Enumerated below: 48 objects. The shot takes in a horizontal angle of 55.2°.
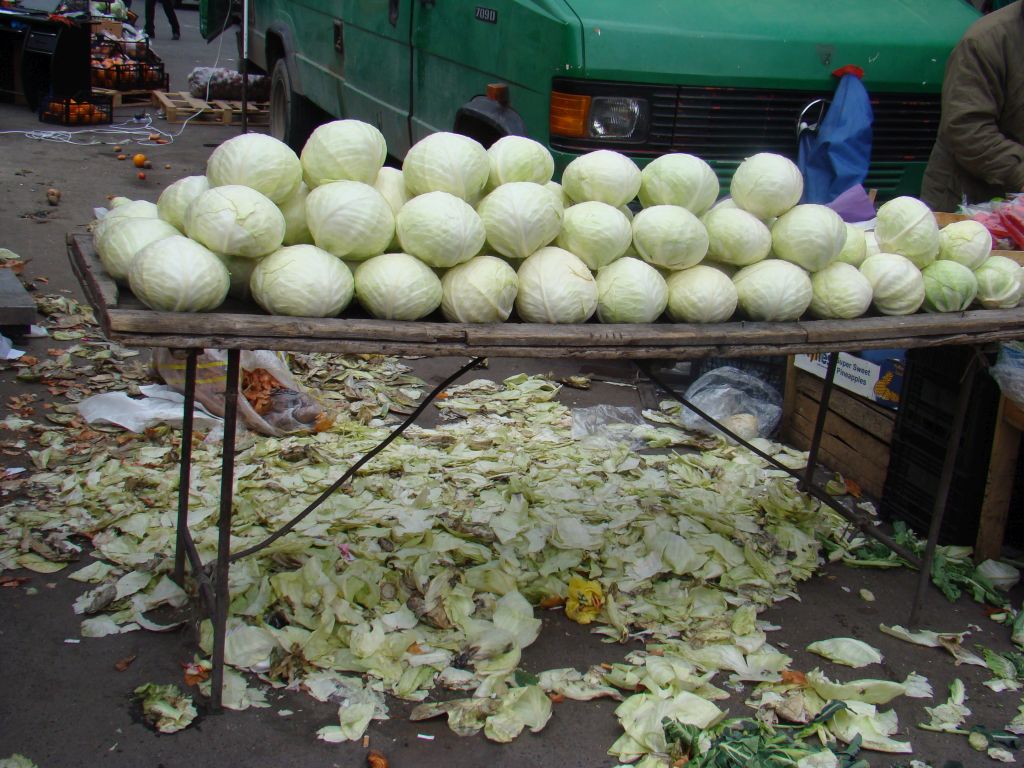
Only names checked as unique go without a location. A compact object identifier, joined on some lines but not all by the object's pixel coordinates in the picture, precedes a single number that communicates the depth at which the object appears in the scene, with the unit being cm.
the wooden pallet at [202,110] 1274
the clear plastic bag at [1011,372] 394
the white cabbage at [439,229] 291
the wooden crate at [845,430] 499
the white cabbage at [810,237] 330
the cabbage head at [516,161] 325
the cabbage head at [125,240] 283
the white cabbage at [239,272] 286
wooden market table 262
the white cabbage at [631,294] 307
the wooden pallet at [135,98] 1344
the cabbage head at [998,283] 370
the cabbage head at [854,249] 352
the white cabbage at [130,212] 306
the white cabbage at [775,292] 322
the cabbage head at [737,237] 328
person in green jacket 503
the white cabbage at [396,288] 284
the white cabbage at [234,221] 274
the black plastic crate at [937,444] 434
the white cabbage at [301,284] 275
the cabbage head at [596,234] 314
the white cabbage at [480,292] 290
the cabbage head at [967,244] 367
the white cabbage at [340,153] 301
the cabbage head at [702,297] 314
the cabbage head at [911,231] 357
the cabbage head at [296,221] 303
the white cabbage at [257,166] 288
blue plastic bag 537
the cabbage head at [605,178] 327
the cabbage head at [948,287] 355
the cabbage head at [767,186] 333
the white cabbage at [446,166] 306
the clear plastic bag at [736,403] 558
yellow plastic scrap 376
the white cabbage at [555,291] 301
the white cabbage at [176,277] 260
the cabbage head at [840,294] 334
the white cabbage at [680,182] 328
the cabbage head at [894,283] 345
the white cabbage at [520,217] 303
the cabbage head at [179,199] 301
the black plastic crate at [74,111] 1191
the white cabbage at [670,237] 316
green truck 506
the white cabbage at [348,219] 288
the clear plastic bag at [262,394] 505
